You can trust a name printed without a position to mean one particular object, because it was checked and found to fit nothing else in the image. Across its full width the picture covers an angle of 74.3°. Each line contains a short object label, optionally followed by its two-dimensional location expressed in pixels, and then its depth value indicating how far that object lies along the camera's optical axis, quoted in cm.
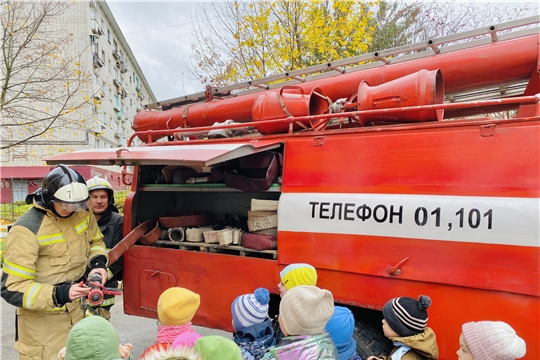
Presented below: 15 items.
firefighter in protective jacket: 245
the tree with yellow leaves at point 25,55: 933
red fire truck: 212
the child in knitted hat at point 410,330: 195
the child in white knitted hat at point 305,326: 179
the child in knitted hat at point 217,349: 151
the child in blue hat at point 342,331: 223
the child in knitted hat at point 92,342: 158
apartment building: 1787
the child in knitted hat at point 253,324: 222
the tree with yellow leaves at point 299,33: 903
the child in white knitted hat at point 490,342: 162
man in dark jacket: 379
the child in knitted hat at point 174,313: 217
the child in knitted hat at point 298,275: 245
